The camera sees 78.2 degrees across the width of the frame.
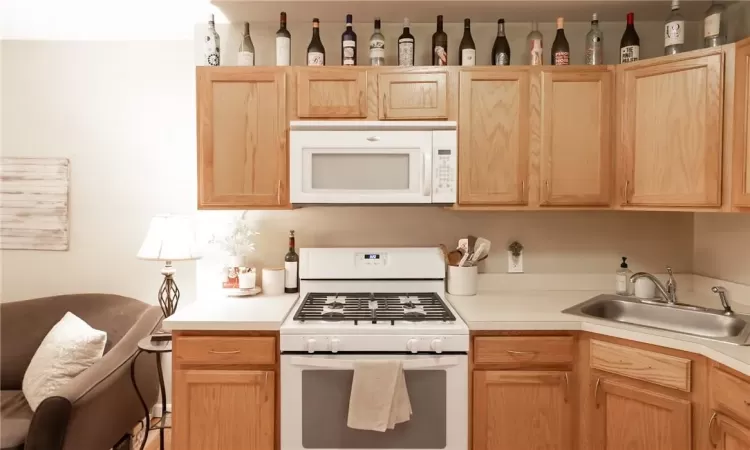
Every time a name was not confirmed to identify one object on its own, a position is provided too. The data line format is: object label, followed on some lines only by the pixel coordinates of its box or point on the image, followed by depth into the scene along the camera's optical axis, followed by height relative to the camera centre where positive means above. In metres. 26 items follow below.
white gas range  1.83 -0.64
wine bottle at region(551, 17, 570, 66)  2.25 +0.85
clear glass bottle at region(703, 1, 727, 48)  2.03 +0.86
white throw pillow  2.08 -0.65
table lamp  2.32 -0.12
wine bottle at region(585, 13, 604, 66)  2.27 +0.86
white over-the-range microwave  2.14 +0.27
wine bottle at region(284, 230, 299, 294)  2.41 -0.28
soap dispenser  2.38 -0.31
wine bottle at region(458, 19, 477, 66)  2.27 +0.85
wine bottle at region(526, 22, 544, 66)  2.26 +0.85
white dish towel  1.77 -0.68
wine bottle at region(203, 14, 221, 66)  2.23 +0.83
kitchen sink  1.95 -0.44
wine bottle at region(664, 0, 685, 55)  2.11 +0.86
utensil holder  2.38 -0.31
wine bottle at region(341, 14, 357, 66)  2.25 +0.85
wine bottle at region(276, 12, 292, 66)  2.26 +0.85
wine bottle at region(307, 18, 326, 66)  2.25 +0.83
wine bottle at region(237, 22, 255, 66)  2.27 +0.83
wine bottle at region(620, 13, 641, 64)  2.21 +0.85
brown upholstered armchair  1.79 -0.72
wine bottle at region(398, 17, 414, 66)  2.27 +0.84
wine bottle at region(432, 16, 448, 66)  2.26 +0.86
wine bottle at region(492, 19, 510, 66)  2.31 +0.86
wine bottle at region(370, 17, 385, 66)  2.27 +0.84
